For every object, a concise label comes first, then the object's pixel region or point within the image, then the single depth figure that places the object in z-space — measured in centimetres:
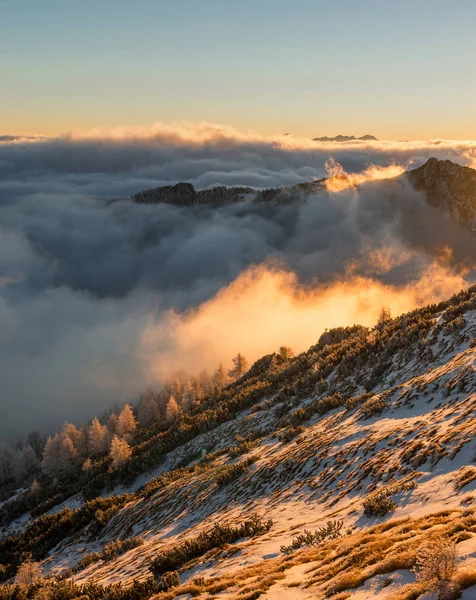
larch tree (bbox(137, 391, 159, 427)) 10138
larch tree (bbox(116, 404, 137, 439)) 7993
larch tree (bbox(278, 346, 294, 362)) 5917
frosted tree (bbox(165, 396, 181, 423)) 7881
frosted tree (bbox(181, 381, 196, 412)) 8700
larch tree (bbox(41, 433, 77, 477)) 8550
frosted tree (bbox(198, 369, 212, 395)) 11969
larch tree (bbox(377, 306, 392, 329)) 3763
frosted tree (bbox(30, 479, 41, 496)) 5989
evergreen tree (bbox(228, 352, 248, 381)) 9206
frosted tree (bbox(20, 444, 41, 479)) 11044
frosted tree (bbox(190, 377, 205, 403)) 9059
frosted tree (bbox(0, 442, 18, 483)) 11350
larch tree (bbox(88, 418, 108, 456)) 8096
